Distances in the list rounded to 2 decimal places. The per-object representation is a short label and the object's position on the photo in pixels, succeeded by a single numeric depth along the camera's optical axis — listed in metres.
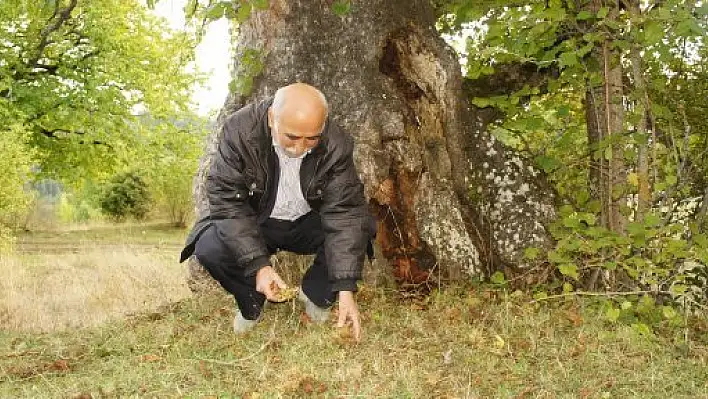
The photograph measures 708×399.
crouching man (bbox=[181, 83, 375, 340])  3.63
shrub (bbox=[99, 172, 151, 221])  30.80
